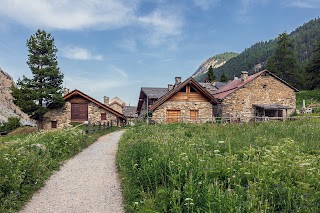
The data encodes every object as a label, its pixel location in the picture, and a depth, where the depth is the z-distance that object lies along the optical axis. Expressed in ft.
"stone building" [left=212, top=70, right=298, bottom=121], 108.58
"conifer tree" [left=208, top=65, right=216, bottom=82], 269.85
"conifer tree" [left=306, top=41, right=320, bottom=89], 180.68
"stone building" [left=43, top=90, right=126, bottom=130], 110.63
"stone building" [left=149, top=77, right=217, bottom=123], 93.35
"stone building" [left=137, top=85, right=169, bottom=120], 115.97
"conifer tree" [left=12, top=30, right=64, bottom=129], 103.65
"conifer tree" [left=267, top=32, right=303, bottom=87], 213.87
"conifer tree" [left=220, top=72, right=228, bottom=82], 270.46
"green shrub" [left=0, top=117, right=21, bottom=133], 120.99
